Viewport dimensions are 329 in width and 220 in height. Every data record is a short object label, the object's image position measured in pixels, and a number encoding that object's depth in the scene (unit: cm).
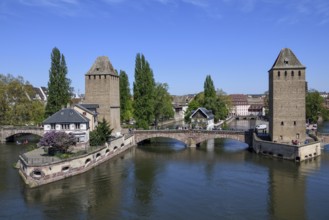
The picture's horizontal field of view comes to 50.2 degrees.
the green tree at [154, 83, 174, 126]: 7719
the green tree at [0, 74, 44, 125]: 7000
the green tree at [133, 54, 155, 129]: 6272
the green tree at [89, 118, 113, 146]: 4759
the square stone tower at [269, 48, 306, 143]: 4956
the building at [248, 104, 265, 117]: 16414
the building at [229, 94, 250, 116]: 17162
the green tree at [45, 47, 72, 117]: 6162
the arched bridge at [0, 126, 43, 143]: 6512
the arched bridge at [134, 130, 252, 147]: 5584
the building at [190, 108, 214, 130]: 7768
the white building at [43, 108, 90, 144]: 4706
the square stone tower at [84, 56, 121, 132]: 5869
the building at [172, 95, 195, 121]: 13675
